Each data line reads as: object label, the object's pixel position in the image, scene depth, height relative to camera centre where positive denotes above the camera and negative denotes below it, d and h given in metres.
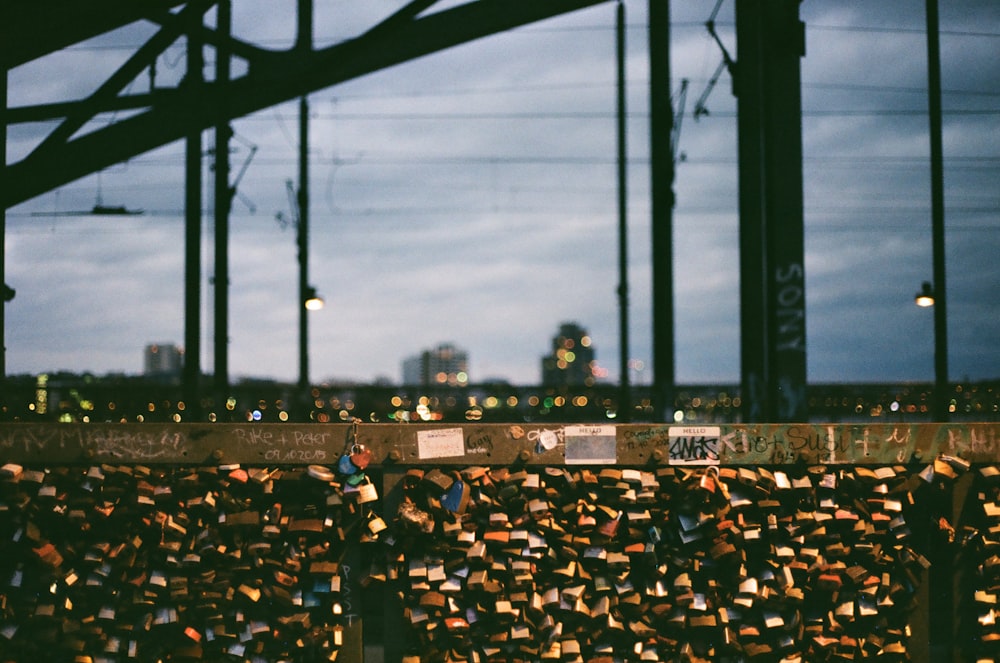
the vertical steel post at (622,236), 20.17 +3.81
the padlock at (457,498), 3.77 -0.63
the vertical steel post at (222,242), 15.72 +2.89
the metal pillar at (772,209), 10.15 +2.40
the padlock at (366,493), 3.80 -0.60
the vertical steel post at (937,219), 10.91 +2.23
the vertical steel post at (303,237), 20.16 +3.70
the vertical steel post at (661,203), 17.09 +3.90
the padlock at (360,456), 3.78 -0.41
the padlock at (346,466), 3.78 -0.46
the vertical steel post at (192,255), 15.44 +2.49
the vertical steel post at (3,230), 6.00 +1.24
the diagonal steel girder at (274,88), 12.31 +5.22
